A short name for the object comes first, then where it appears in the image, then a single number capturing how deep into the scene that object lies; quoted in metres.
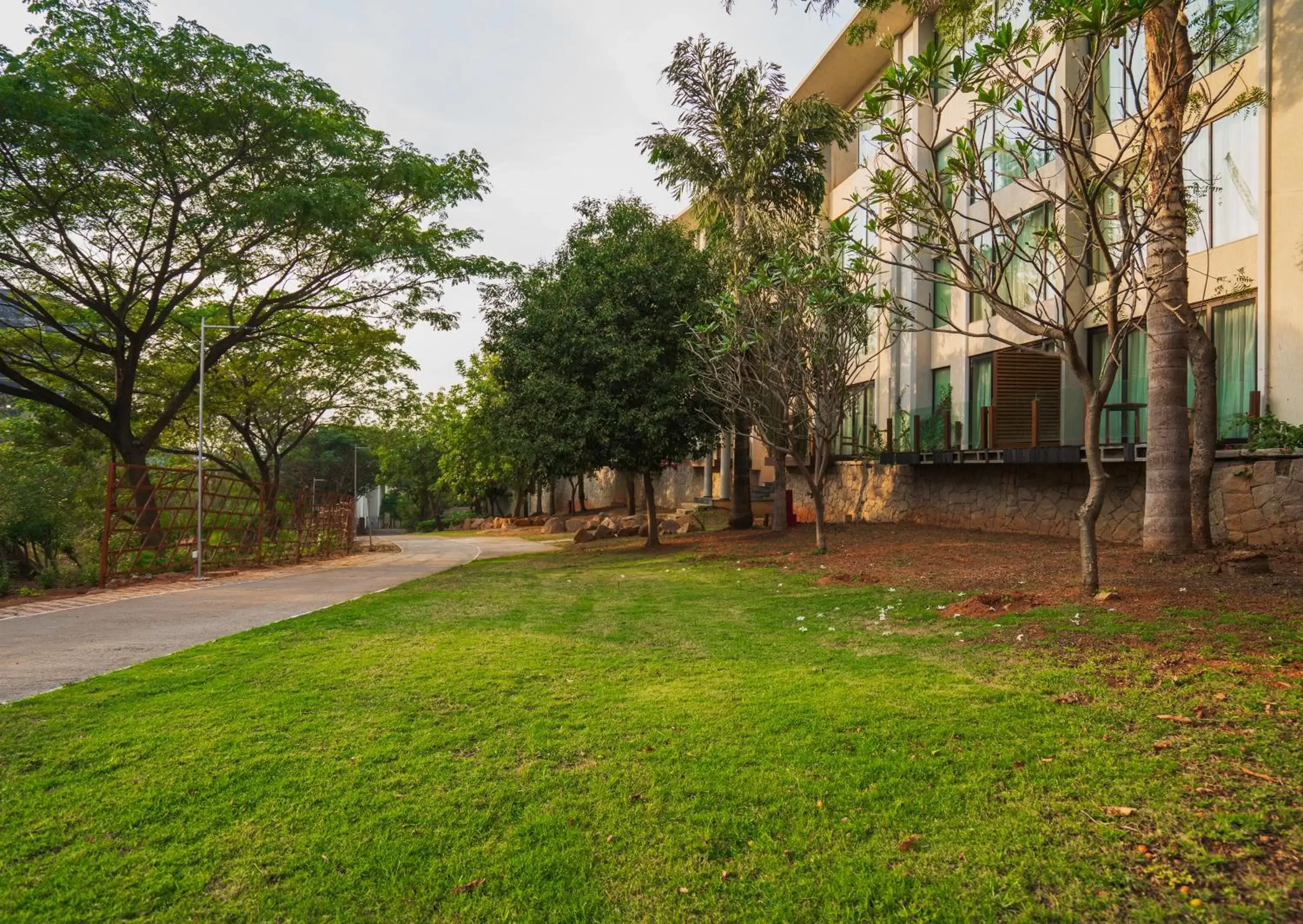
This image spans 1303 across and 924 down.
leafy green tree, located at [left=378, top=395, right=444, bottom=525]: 45.59
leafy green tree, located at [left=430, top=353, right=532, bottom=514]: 39.88
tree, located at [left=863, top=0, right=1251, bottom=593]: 6.70
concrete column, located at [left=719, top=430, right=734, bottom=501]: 31.76
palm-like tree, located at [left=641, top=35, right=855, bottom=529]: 18.75
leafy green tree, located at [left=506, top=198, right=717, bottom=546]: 17.36
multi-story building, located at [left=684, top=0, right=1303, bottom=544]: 11.43
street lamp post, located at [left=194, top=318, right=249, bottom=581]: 15.80
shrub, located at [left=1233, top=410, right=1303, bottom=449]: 10.73
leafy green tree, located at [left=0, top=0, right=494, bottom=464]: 15.16
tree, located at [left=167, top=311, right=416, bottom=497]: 24.47
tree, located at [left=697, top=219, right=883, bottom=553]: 14.93
